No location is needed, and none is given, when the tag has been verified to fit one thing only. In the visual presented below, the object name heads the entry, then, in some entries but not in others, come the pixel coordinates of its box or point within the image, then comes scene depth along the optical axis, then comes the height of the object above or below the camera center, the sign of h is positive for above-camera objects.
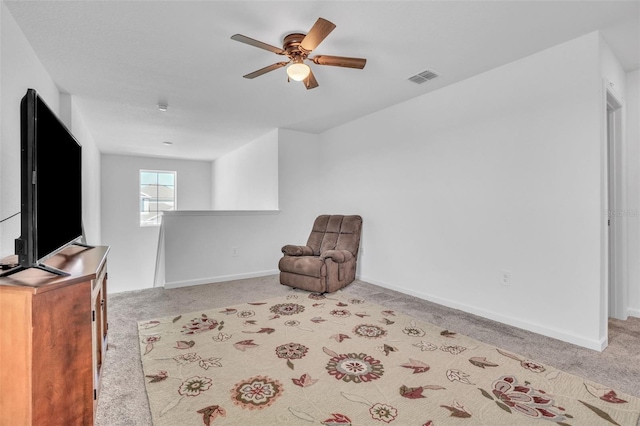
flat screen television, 1.32 +0.15
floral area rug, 1.65 -1.04
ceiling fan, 2.19 +1.20
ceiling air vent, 3.19 +1.42
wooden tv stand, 1.19 -0.54
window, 7.73 +0.50
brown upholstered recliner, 3.94 -0.58
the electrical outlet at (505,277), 2.95 -0.60
